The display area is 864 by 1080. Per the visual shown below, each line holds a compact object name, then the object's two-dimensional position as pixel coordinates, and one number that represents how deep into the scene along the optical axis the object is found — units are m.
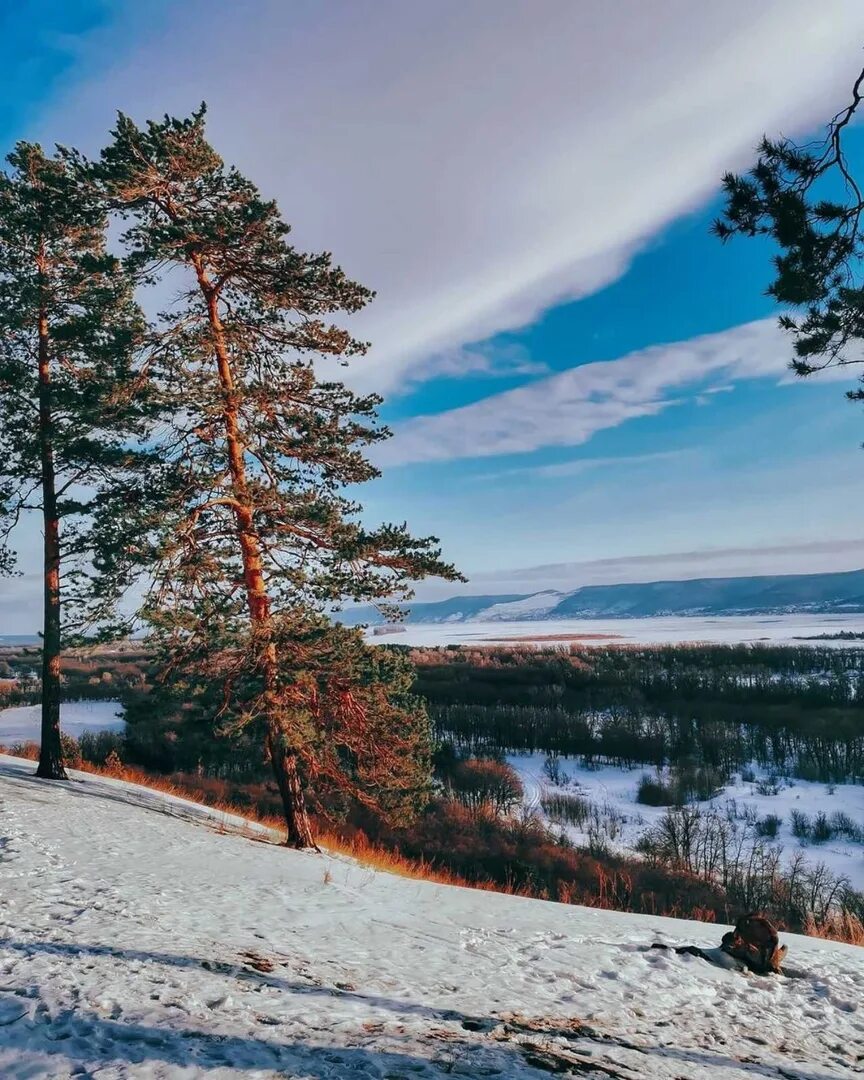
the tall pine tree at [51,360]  13.52
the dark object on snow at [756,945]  6.59
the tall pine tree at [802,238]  6.14
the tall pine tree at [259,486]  11.02
